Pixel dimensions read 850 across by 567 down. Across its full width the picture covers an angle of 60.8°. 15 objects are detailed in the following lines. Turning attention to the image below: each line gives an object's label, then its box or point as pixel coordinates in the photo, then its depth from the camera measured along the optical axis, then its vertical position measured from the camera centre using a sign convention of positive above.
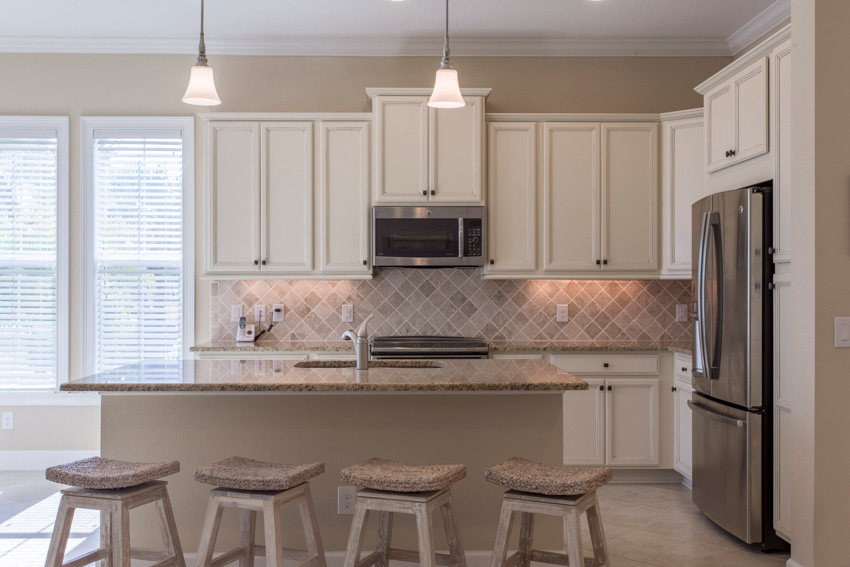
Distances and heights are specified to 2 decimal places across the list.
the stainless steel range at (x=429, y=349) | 4.46 -0.36
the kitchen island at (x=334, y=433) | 2.89 -0.57
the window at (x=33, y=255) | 4.93 +0.24
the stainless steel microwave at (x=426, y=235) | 4.62 +0.35
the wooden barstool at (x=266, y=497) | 2.30 -0.67
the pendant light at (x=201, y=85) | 2.83 +0.80
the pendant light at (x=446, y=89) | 2.93 +0.82
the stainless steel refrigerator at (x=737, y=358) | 3.22 -0.31
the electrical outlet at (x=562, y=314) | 5.05 -0.16
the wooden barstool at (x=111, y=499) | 2.32 -0.68
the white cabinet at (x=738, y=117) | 3.35 +0.86
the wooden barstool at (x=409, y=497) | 2.24 -0.65
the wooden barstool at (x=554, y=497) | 2.22 -0.65
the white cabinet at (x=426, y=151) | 4.62 +0.89
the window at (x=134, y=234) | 4.95 +0.39
